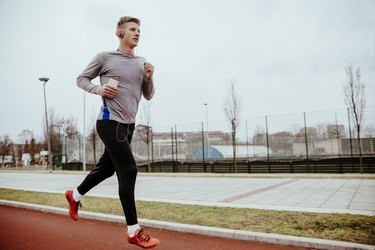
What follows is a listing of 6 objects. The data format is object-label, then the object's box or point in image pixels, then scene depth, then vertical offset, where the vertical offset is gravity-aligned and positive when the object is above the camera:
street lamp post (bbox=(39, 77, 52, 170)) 23.62 +6.11
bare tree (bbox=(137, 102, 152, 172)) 23.05 +2.05
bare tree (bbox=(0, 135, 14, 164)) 58.72 +2.25
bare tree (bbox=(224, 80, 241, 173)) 19.33 +2.33
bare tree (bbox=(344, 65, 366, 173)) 14.56 +2.11
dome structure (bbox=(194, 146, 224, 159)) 25.86 -0.30
